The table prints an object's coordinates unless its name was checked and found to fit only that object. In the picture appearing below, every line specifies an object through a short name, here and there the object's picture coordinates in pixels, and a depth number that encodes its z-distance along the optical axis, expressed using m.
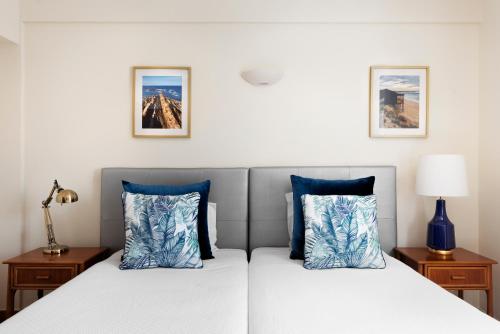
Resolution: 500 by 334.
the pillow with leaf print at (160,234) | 2.03
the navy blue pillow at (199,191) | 2.23
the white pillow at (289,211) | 2.45
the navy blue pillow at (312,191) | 2.25
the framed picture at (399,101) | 2.72
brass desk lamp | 2.41
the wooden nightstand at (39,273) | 2.27
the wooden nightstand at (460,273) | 2.28
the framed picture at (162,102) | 2.72
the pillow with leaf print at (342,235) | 2.04
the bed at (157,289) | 1.34
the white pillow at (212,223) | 2.43
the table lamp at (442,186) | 2.34
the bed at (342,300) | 1.33
